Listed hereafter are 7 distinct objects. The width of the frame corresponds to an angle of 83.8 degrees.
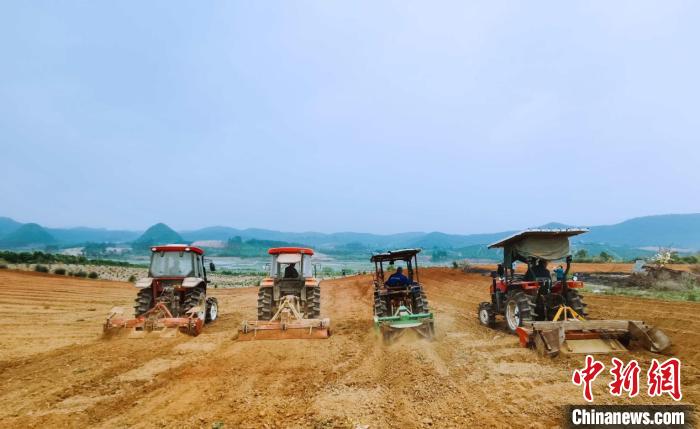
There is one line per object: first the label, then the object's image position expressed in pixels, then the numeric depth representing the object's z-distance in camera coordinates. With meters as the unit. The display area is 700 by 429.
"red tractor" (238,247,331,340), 9.36
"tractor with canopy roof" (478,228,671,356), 7.60
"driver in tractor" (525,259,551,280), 10.05
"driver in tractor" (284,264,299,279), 11.63
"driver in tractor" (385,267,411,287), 10.70
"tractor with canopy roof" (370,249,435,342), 9.01
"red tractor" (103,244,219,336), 9.68
